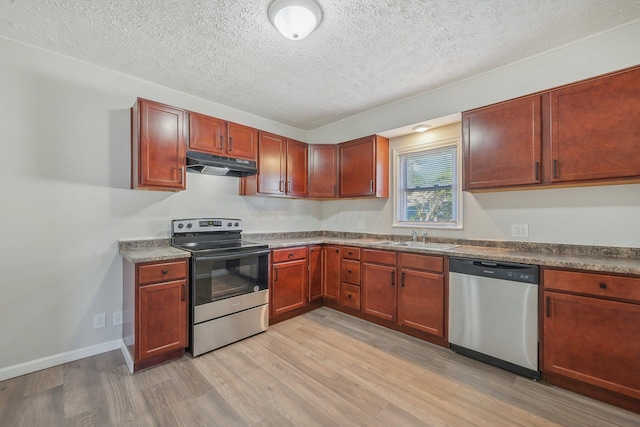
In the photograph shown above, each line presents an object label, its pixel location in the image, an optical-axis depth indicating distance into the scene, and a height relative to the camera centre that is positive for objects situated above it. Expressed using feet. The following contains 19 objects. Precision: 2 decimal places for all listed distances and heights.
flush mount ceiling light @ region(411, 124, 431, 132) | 10.27 +3.33
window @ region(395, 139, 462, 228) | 10.16 +1.12
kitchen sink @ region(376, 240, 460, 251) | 9.26 -1.15
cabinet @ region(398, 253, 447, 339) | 8.49 -2.65
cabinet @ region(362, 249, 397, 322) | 9.70 -2.62
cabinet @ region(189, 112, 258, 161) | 9.21 +2.82
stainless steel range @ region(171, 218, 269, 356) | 8.05 -2.29
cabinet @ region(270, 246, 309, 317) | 10.30 -2.63
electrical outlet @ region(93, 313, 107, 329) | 8.18 -3.25
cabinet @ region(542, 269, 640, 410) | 5.63 -2.62
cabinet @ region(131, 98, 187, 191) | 8.05 +2.13
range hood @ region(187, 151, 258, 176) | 9.00 +1.74
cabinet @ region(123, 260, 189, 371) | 7.15 -2.69
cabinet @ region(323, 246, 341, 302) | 11.49 -2.55
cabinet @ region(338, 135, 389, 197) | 11.34 +2.03
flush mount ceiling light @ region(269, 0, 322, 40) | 5.68 +4.35
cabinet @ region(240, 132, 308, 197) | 11.17 +1.99
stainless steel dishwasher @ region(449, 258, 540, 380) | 6.82 -2.73
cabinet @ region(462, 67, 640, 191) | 6.18 +2.00
